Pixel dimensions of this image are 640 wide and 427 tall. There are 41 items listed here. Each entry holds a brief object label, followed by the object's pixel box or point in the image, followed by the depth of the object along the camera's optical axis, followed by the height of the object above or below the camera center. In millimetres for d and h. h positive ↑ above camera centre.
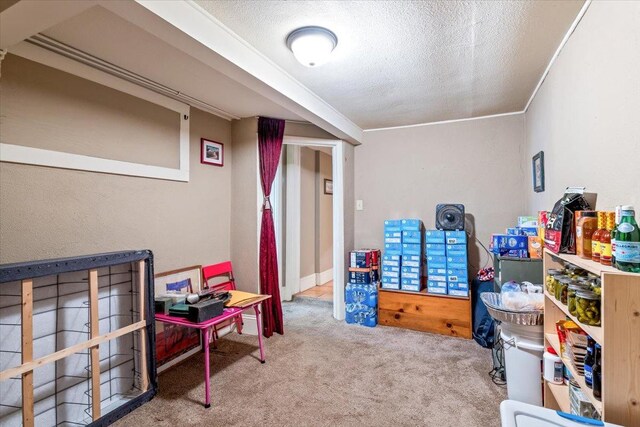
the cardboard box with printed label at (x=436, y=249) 3137 -365
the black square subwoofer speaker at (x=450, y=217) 3182 -42
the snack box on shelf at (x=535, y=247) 2275 -262
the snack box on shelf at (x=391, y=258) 3350 -475
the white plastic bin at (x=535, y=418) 945 -641
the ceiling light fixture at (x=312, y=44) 1748 +981
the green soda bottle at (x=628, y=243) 962 -103
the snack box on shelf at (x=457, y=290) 3051 -757
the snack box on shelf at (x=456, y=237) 3072 -240
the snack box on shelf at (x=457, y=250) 3068 -368
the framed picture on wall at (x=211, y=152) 2915 +620
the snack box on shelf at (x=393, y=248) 3355 -373
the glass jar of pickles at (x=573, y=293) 1221 -330
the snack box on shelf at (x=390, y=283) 3334 -739
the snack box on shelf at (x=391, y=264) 3340 -536
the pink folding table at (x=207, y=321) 1973 -687
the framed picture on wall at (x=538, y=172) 2407 +316
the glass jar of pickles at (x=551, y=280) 1548 -347
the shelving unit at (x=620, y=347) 938 -413
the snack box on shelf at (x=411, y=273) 3262 -625
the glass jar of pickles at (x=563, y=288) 1378 -346
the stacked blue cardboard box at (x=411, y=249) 3291 -376
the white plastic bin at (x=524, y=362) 1831 -898
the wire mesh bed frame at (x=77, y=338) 1555 -688
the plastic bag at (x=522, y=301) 1848 -539
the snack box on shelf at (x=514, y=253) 2336 -311
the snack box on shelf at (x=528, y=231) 2362 -149
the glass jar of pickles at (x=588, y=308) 1113 -351
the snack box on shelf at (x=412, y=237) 3297 -249
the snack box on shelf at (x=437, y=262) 3131 -491
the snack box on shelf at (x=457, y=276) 3057 -620
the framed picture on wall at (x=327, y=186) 5264 +491
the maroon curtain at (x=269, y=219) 3148 -32
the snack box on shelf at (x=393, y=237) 3359 -251
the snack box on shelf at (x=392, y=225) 3383 -123
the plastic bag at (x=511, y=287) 2064 -506
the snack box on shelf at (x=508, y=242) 2340 -229
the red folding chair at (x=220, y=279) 2908 -604
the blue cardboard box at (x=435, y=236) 3142 -234
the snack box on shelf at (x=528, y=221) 2492 -80
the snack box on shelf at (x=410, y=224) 3330 -115
